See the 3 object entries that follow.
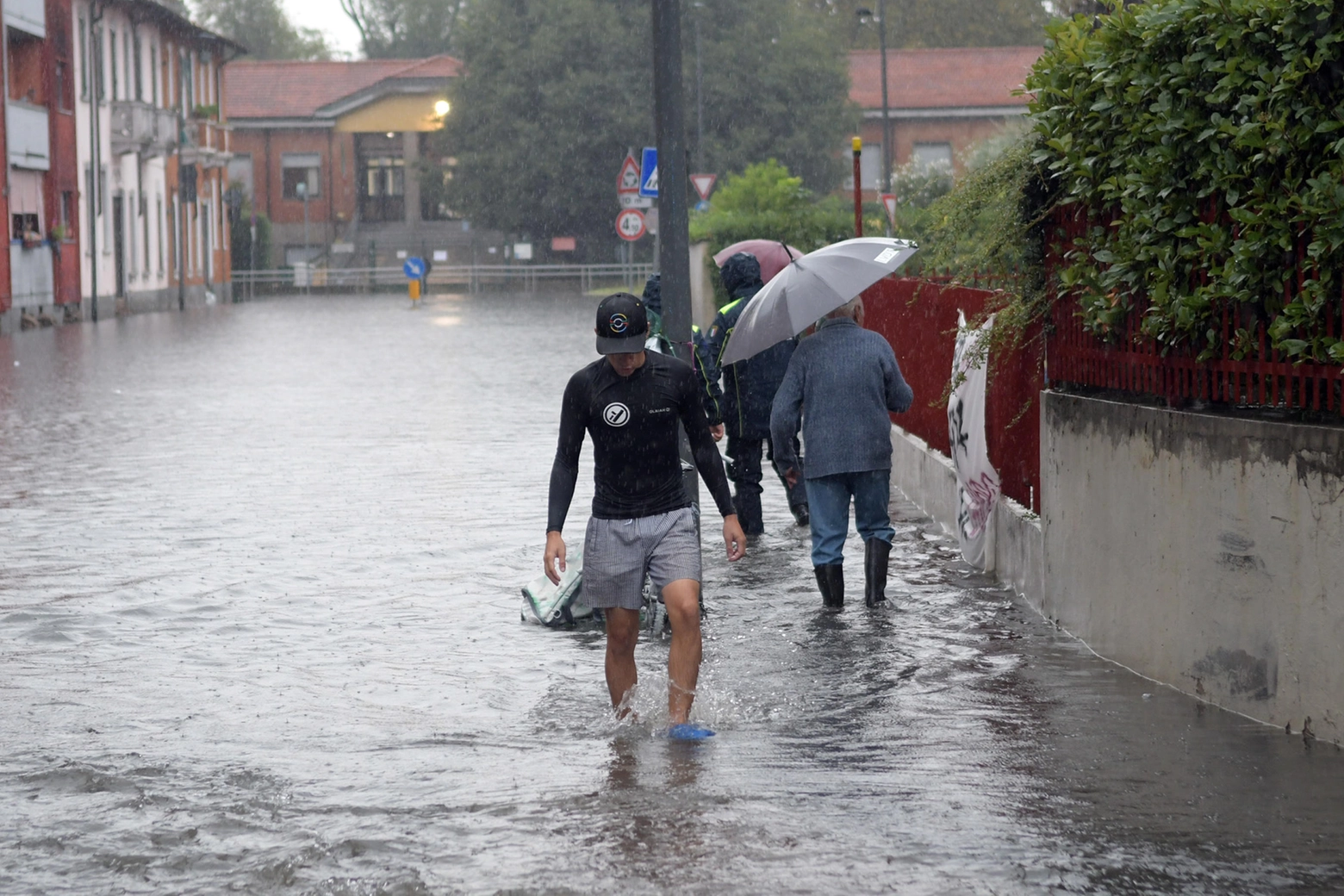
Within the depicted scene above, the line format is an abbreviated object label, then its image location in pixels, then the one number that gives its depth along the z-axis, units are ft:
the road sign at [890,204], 105.25
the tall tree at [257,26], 386.11
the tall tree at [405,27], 371.56
